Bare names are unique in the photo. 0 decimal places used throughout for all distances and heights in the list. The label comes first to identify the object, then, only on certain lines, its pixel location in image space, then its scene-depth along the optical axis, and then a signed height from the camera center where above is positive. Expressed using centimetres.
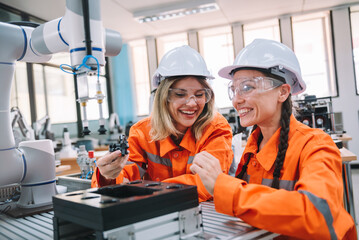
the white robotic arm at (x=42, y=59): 101 +26
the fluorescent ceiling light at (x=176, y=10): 503 +190
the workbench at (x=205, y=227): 85 -32
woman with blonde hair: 152 -3
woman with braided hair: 83 -17
